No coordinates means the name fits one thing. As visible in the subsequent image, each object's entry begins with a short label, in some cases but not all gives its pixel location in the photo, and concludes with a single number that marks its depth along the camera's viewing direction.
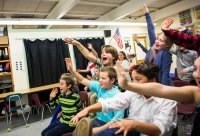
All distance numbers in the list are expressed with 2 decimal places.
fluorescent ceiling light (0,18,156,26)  5.26
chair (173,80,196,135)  2.70
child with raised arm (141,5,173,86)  1.98
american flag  7.11
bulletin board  9.29
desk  4.99
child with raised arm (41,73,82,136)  2.34
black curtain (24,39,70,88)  6.75
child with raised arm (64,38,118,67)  2.50
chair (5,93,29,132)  4.51
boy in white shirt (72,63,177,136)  1.27
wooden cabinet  6.13
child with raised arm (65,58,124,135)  2.02
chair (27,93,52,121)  4.96
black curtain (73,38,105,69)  7.75
